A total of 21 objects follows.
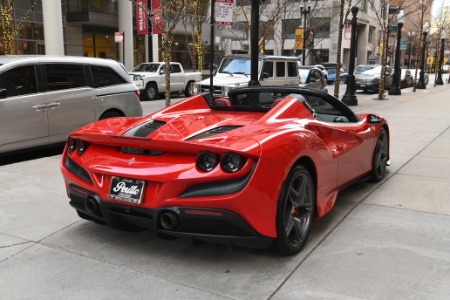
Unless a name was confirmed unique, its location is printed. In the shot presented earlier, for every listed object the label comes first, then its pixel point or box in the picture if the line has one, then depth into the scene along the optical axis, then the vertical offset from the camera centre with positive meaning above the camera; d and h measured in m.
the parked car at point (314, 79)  18.80 -0.73
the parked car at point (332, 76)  39.20 -1.32
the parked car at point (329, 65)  45.15 -0.39
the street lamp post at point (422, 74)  29.41 -0.79
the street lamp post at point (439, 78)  36.04 -1.27
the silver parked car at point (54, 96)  7.04 -0.62
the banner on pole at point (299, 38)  28.97 +1.40
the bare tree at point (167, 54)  11.65 +0.14
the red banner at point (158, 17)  14.20 +1.39
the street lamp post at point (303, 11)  33.28 +3.56
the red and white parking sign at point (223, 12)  12.22 +1.24
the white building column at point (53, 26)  25.12 +1.76
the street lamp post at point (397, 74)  24.36 -0.65
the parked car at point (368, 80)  26.08 -1.07
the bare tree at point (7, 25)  19.12 +1.35
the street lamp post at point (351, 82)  18.64 -0.85
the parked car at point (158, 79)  21.05 -0.91
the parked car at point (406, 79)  31.63 -1.18
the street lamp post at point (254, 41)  11.05 +0.47
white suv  14.31 -0.40
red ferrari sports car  3.15 -0.82
